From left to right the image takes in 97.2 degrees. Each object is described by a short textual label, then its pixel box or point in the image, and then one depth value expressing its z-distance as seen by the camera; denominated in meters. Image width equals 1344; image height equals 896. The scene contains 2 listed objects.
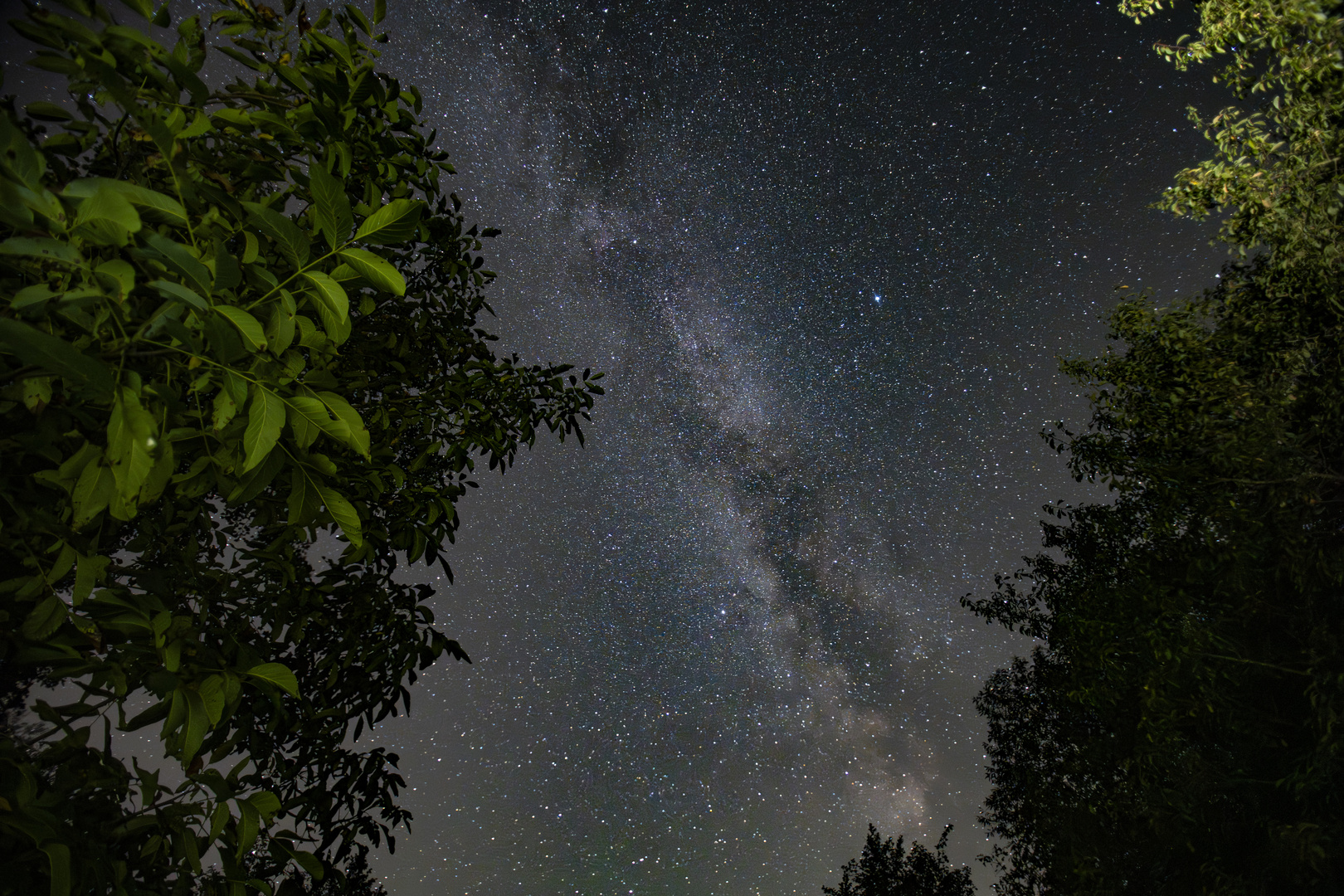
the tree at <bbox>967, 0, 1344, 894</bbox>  3.90
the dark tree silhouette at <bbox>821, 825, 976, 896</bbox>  9.79
